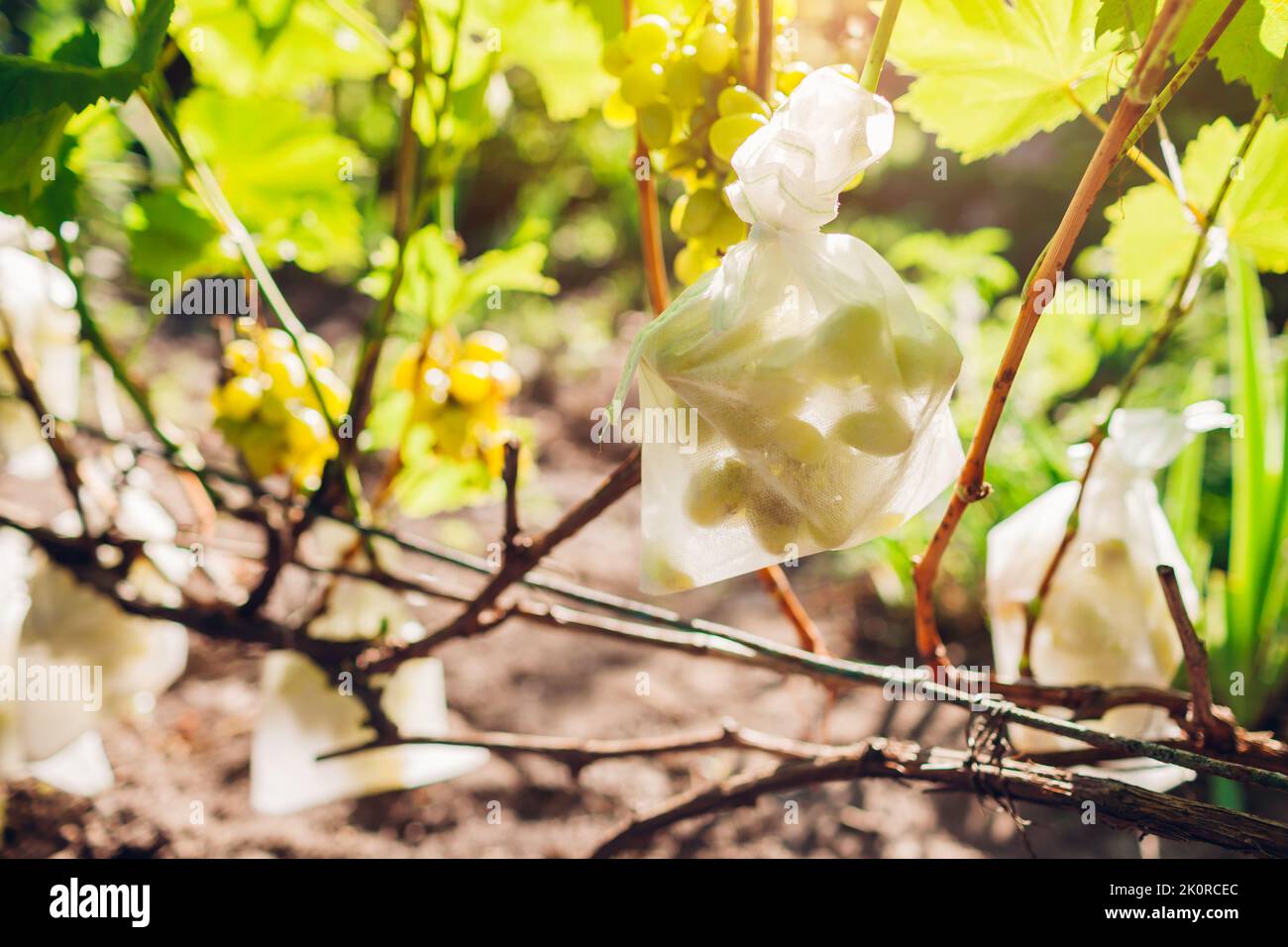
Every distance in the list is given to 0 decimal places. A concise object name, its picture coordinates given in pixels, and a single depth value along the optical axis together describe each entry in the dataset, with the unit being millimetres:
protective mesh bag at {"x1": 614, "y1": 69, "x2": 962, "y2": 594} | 379
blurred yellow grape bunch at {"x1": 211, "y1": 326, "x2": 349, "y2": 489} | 693
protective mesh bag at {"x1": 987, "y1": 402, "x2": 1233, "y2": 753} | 629
